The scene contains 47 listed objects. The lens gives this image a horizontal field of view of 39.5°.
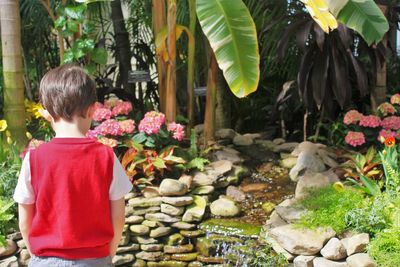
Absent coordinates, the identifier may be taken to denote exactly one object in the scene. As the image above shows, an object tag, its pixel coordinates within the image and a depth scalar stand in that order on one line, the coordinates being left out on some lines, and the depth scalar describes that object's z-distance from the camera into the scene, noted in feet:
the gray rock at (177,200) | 14.55
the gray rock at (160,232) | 14.39
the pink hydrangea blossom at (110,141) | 15.05
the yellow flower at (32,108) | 18.25
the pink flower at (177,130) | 16.12
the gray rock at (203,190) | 15.33
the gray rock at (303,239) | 12.22
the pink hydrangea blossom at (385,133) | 16.23
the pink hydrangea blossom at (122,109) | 16.61
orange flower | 13.84
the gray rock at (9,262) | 12.86
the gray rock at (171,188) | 14.70
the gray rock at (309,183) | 14.83
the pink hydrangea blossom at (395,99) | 17.07
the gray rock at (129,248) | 14.11
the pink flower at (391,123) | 16.60
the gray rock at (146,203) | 14.66
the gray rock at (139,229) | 14.29
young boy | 5.99
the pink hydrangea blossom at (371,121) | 16.81
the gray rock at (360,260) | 11.34
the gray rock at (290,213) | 13.43
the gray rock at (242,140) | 19.30
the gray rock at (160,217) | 14.51
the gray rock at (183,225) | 14.49
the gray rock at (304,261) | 12.23
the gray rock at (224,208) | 14.90
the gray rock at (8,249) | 13.05
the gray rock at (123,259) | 13.89
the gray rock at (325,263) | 11.78
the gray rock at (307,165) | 16.46
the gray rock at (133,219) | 14.38
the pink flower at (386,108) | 16.93
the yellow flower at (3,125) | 15.24
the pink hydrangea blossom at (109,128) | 15.56
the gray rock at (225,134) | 19.57
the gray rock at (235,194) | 15.85
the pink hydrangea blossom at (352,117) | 17.15
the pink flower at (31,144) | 14.88
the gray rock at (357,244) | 11.75
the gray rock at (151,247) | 14.28
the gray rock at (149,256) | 14.26
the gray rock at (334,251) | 11.85
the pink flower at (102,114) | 16.16
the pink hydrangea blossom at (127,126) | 15.70
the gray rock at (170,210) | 14.56
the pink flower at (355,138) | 16.78
